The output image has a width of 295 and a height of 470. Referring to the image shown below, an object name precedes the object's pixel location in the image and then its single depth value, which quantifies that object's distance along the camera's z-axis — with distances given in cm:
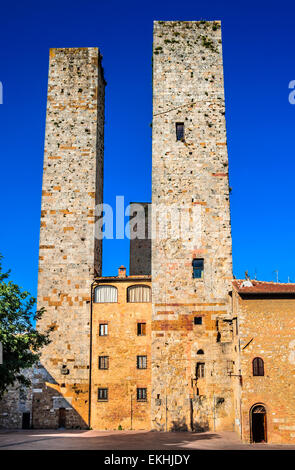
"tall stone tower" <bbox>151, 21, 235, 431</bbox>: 2673
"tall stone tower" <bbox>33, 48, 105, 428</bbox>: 2792
